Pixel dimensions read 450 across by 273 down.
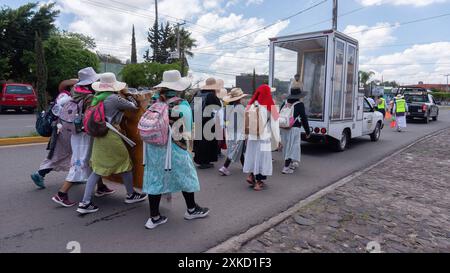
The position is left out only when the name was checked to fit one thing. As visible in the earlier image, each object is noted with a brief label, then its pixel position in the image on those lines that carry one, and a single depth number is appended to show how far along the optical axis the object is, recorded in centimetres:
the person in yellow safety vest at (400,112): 1484
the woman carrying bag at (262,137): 561
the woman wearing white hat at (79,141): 458
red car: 2023
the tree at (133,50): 4717
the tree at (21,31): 2461
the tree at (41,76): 1151
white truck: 846
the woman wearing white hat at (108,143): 425
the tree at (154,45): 5209
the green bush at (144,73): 3412
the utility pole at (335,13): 1888
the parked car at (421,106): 2003
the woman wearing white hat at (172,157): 392
